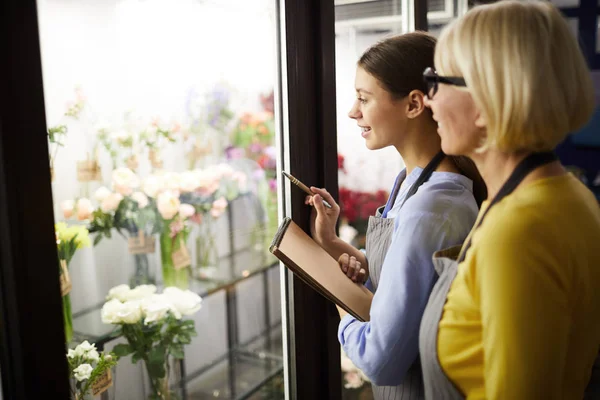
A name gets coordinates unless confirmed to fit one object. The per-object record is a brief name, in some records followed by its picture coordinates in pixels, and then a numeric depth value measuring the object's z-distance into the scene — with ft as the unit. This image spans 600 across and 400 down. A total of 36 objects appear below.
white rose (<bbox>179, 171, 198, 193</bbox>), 5.50
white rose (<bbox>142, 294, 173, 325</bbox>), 4.74
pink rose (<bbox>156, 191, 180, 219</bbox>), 5.22
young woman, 3.25
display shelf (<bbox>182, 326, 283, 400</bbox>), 6.20
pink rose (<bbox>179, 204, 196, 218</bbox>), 5.48
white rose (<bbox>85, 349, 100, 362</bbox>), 3.98
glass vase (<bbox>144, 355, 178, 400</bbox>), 4.99
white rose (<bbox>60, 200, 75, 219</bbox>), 4.22
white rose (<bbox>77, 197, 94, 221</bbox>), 4.39
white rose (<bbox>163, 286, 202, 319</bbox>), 5.13
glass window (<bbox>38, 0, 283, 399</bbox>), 4.35
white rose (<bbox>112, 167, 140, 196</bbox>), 4.82
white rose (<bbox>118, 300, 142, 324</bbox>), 4.57
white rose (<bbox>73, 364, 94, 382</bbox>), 3.79
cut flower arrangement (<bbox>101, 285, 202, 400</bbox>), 4.63
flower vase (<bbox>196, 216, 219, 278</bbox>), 5.96
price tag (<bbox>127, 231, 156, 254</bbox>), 5.08
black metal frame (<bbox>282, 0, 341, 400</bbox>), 4.88
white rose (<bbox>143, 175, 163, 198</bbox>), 5.15
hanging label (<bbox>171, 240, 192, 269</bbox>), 5.50
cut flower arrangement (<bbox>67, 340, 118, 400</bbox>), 3.82
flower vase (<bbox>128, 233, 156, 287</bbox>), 5.10
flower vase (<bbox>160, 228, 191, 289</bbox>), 5.40
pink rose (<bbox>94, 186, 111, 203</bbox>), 4.64
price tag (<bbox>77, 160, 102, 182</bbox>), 4.39
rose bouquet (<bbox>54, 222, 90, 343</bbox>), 3.83
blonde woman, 2.48
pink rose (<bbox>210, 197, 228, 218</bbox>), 6.00
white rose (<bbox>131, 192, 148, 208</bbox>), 4.98
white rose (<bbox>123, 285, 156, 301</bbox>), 4.83
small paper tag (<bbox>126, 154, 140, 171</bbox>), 5.00
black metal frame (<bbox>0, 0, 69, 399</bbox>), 2.62
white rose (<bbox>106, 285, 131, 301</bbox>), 4.77
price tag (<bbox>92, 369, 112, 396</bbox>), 3.94
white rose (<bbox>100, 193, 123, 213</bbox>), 4.69
